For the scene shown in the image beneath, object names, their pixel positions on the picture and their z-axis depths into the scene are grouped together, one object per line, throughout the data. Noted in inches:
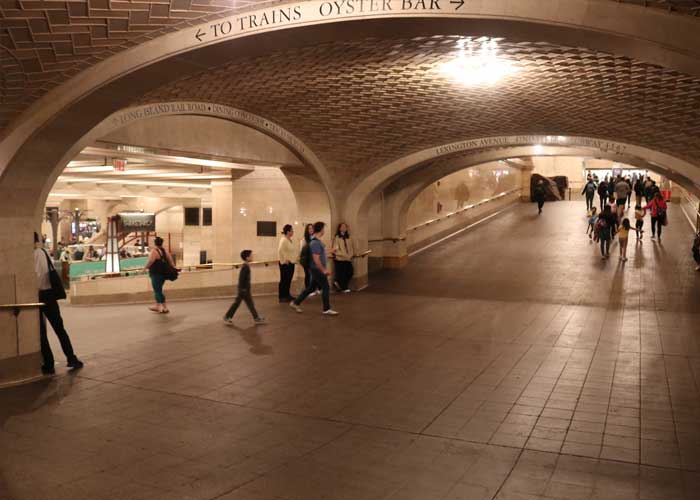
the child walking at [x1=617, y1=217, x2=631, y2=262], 629.3
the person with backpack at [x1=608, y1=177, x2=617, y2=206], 1037.6
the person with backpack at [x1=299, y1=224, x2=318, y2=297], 436.8
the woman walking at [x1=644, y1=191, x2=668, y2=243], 753.6
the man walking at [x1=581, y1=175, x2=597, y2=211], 956.0
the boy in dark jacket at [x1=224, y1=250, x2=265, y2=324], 374.0
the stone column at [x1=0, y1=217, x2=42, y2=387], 268.1
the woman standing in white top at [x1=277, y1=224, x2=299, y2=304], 479.2
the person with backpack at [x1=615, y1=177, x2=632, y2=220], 810.4
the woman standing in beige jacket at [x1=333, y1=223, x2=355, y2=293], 543.2
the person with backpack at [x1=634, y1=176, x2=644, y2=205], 978.1
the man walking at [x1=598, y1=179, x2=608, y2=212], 969.5
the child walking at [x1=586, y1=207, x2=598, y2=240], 796.6
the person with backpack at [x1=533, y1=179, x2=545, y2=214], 1079.6
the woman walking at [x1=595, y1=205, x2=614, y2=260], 662.5
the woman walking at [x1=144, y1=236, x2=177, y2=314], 434.9
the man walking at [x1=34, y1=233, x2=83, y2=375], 283.4
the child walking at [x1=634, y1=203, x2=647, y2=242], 749.3
